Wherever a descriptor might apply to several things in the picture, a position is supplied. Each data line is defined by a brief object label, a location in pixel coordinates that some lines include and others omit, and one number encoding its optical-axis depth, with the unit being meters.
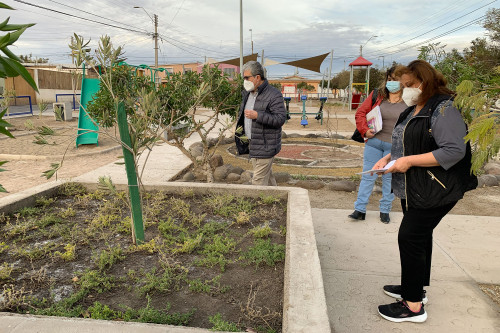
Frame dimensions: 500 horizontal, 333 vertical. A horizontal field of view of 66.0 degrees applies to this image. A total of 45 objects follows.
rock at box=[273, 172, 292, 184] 6.51
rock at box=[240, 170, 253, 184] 6.41
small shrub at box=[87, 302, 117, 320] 1.99
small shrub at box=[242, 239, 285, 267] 2.77
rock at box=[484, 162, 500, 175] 7.21
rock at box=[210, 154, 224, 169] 7.25
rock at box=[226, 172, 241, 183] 6.49
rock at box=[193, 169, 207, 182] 6.49
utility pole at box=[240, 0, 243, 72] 20.02
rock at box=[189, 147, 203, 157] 8.41
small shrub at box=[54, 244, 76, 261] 2.75
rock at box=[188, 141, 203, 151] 9.05
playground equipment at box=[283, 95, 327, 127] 16.48
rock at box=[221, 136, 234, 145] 10.88
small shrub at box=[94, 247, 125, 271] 2.66
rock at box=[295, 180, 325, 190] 6.30
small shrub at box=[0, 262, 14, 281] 2.45
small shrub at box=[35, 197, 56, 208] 3.88
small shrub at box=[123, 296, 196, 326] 1.99
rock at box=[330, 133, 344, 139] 12.42
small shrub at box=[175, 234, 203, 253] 2.88
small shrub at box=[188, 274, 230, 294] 2.40
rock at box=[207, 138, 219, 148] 10.14
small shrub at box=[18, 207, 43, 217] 3.58
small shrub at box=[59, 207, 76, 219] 3.61
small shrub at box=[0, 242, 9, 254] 2.85
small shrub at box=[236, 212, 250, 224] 3.51
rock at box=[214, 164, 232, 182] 6.59
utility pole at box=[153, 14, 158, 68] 39.09
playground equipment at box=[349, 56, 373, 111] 23.19
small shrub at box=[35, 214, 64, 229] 3.37
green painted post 2.96
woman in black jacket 2.33
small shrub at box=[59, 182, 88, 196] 4.28
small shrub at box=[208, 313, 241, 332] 1.83
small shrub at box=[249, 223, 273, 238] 3.25
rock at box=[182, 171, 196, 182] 6.33
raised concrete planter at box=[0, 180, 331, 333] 1.76
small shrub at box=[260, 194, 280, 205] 4.02
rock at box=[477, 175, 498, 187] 6.52
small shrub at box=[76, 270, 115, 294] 2.37
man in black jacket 4.31
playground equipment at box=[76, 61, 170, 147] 9.75
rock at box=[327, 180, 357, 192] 6.20
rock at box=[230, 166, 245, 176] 6.76
